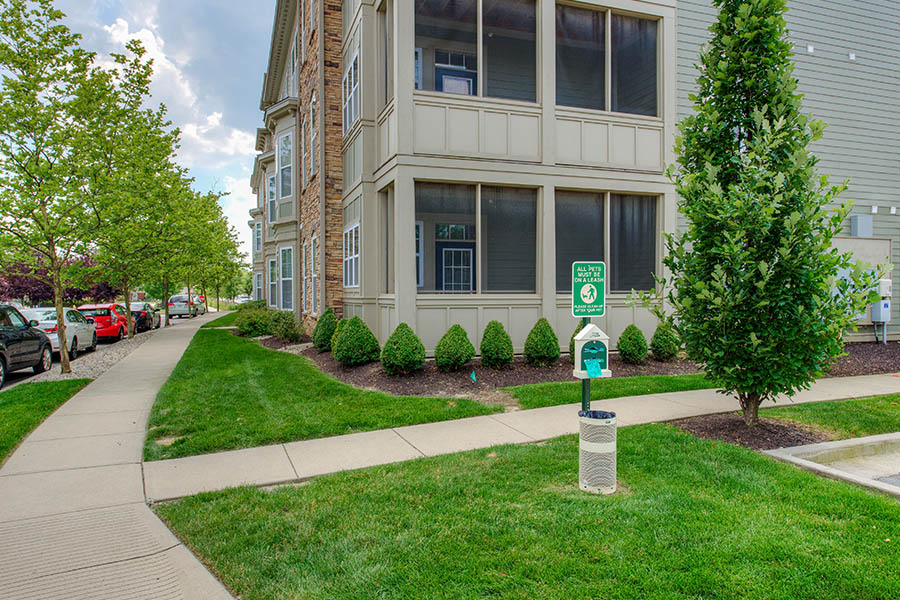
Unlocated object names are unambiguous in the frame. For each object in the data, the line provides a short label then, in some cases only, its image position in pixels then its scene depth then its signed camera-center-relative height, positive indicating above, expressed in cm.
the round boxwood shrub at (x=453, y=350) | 902 -106
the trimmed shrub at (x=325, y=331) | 1241 -97
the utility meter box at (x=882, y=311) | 1342 -66
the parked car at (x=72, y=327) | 1467 -104
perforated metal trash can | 421 -130
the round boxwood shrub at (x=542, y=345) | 953 -103
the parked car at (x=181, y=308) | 4103 -135
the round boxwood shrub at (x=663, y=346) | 1023 -114
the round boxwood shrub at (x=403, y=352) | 877 -104
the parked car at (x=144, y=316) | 2502 -123
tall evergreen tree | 533 +54
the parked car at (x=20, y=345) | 1091 -115
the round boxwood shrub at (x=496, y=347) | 930 -103
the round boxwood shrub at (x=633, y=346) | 990 -109
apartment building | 989 +269
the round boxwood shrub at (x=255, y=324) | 1889 -121
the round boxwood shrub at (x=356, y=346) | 979 -104
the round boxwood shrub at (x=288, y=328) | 1552 -113
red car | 2006 -107
